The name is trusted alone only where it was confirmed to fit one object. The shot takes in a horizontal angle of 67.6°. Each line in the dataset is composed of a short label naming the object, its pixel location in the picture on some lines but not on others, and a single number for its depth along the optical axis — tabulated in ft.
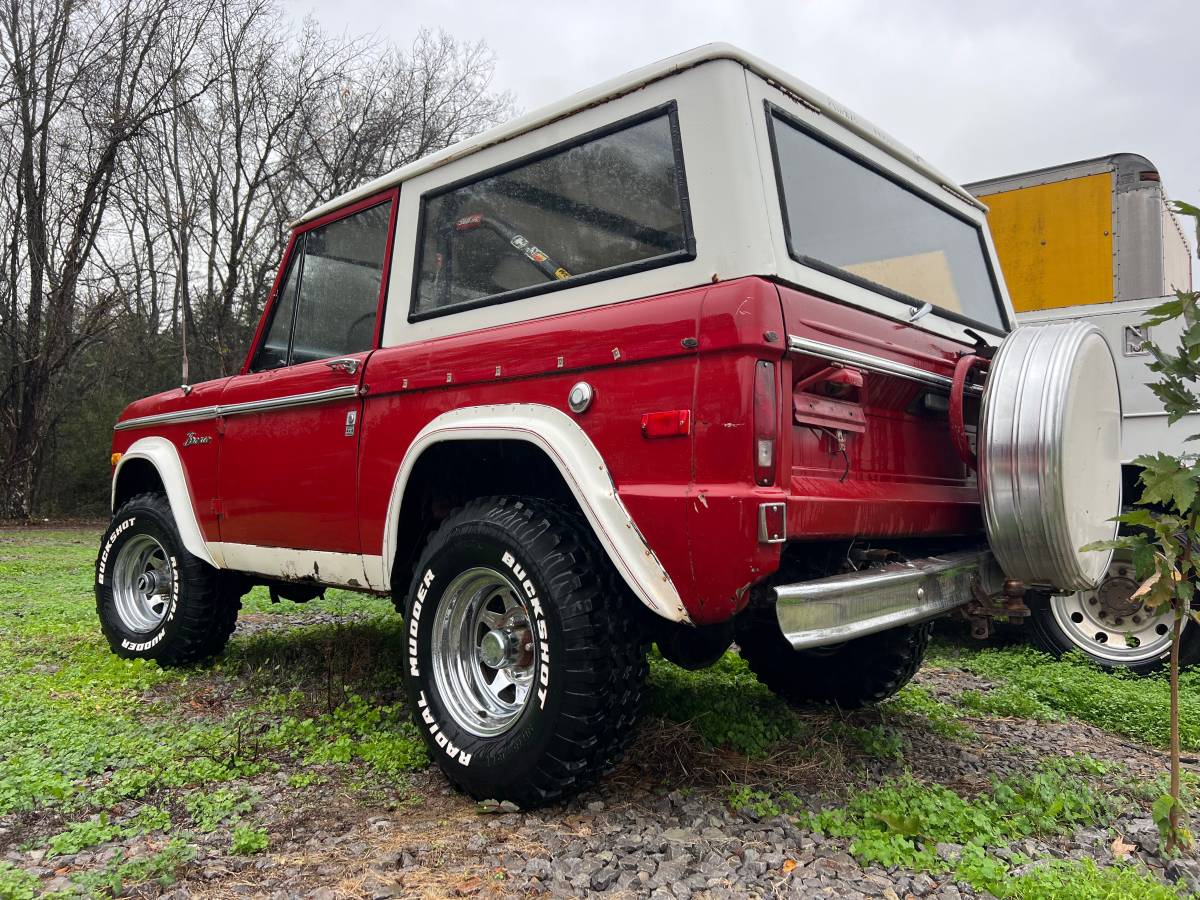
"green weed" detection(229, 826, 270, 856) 8.28
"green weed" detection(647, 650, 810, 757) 11.13
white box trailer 16.79
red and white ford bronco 8.11
